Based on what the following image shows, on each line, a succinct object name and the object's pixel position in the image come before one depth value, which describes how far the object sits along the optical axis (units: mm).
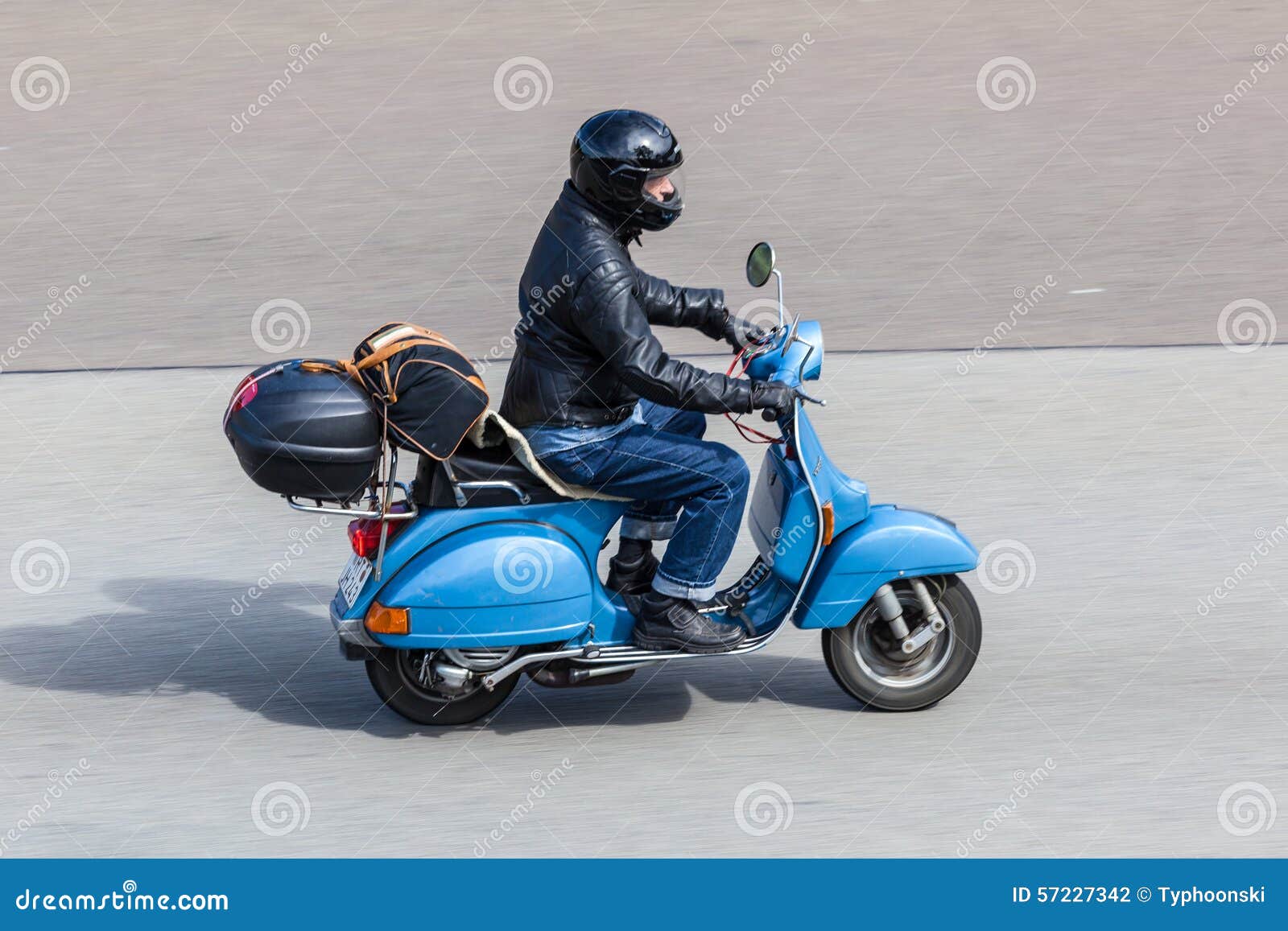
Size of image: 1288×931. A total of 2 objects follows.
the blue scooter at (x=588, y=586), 9922
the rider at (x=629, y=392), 9539
